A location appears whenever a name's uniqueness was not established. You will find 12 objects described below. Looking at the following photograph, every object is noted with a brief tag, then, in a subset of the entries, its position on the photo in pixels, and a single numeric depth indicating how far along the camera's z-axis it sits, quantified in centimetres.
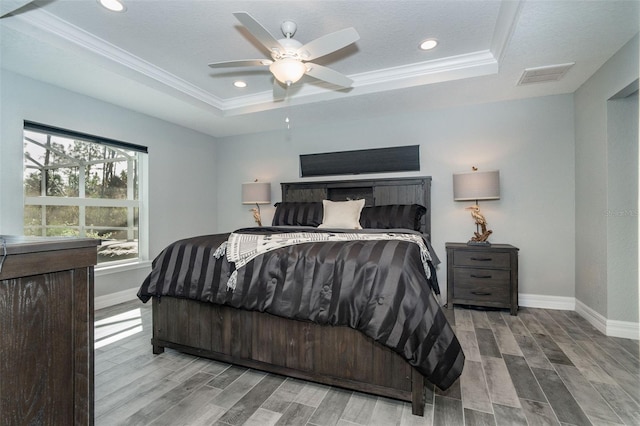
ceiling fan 194
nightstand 303
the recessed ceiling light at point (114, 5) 209
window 292
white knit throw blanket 188
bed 149
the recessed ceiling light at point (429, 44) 258
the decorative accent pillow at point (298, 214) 377
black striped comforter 146
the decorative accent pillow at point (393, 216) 335
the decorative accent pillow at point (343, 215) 340
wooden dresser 79
